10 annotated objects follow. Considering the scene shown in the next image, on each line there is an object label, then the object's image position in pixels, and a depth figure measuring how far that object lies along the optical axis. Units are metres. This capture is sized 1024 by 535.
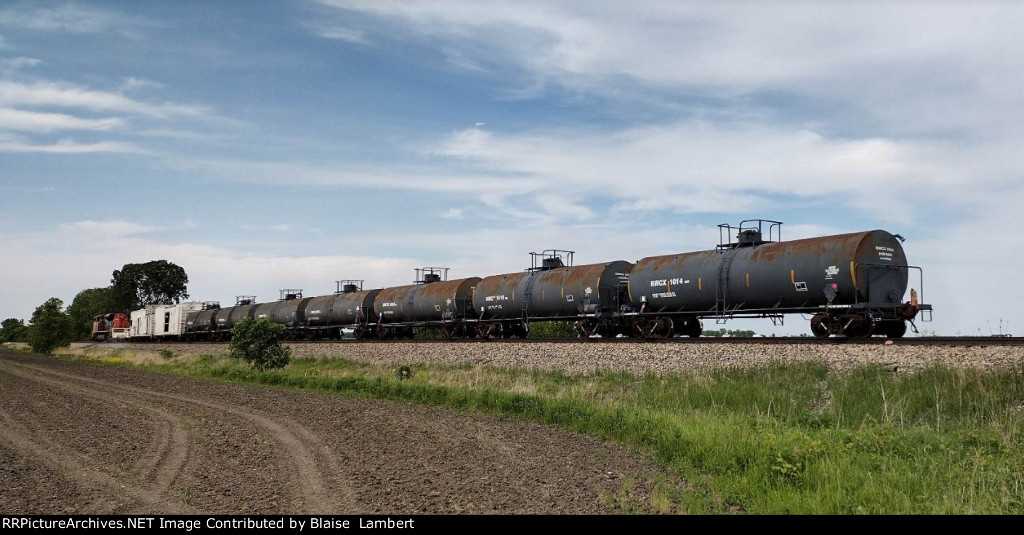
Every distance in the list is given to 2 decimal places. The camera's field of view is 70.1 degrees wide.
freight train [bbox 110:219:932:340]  20.81
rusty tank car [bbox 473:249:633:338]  28.58
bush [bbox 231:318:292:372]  30.03
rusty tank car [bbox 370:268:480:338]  36.22
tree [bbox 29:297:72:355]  60.25
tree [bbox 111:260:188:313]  115.88
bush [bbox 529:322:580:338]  46.81
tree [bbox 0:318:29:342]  103.35
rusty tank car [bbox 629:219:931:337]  20.55
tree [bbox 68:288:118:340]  112.44
